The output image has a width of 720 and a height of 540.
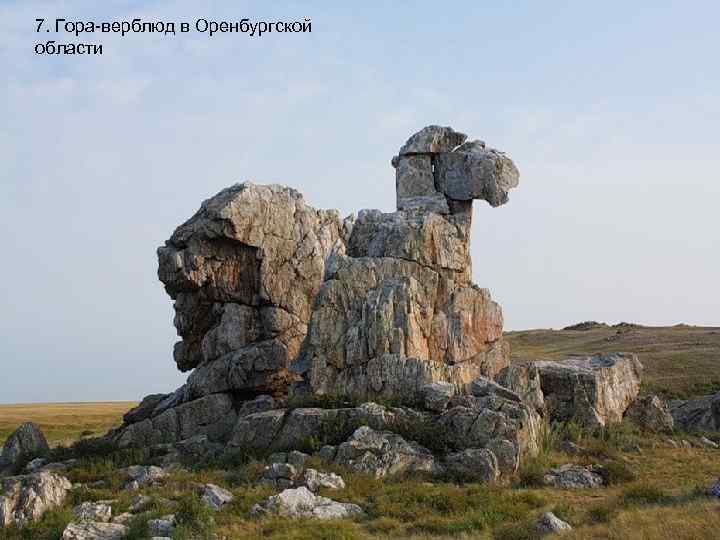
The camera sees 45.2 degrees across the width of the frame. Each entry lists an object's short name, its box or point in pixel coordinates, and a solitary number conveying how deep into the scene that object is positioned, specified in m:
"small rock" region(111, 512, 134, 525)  20.39
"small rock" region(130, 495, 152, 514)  21.44
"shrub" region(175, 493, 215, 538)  18.86
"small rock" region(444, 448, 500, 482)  24.73
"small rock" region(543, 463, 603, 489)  25.03
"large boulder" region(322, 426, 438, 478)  25.17
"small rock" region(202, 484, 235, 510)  21.34
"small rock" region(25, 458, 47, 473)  30.38
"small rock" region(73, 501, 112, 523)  20.53
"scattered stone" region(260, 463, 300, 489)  23.44
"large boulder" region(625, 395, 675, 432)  35.19
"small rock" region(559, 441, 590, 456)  29.33
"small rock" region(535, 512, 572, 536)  18.72
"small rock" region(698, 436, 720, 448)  32.72
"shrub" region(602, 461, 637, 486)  25.48
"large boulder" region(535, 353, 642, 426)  33.81
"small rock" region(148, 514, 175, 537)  19.09
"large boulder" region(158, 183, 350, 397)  38.53
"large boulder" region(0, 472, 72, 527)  21.12
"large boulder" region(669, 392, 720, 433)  37.19
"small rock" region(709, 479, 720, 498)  21.61
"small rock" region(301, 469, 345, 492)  23.03
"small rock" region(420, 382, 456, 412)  28.83
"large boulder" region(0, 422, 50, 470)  33.31
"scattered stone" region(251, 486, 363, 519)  20.72
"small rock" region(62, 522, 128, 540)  19.25
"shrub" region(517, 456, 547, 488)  24.83
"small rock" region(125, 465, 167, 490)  24.14
